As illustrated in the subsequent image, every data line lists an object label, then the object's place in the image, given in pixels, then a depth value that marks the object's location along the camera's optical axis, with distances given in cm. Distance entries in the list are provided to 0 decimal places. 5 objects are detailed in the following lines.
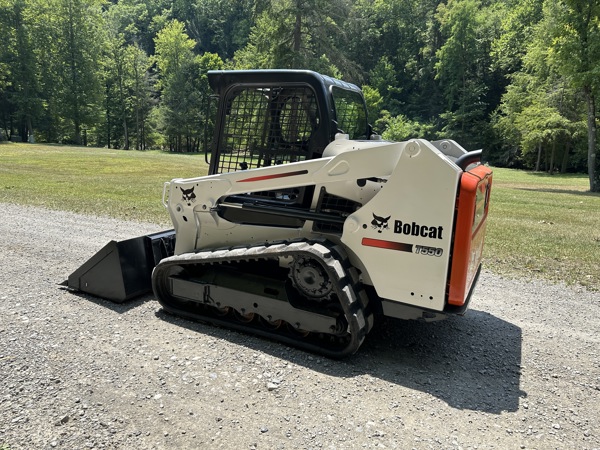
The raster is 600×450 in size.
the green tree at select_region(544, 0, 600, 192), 2272
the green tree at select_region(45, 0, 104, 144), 5397
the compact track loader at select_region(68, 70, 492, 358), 370
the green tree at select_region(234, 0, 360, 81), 3162
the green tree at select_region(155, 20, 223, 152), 6053
